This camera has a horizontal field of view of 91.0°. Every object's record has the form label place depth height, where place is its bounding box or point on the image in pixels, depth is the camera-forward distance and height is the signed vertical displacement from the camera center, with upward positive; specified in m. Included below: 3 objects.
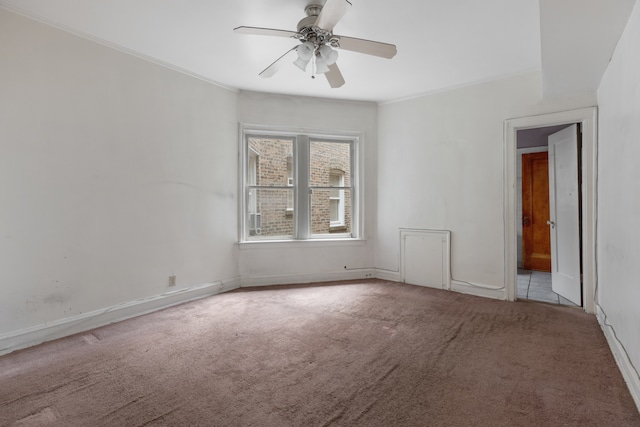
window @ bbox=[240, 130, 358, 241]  4.35 +0.42
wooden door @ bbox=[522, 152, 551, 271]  5.56 +0.06
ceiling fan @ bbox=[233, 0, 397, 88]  2.20 +1.31
